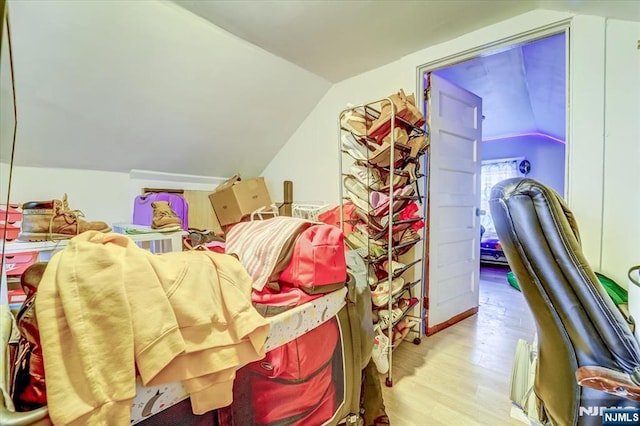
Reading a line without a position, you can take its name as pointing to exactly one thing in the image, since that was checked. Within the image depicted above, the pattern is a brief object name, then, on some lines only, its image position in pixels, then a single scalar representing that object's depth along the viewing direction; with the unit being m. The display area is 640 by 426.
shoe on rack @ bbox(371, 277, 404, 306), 1.67
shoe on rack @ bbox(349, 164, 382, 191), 1.72
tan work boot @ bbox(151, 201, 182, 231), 1.88
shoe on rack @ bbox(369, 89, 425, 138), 1.63
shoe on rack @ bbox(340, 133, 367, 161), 1.78
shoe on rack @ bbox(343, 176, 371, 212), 1.76
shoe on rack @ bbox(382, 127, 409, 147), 1.61
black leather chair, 0.66
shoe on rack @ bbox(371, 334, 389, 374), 1.44
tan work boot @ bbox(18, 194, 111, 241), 1.43
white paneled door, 2.11
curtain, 4.80
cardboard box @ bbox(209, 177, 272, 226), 2.78
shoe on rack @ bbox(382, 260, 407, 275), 1.75
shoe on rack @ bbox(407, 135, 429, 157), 1.72
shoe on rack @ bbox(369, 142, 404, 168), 1.60
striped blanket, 0.87
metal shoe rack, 1.63
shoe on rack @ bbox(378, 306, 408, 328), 1.62
